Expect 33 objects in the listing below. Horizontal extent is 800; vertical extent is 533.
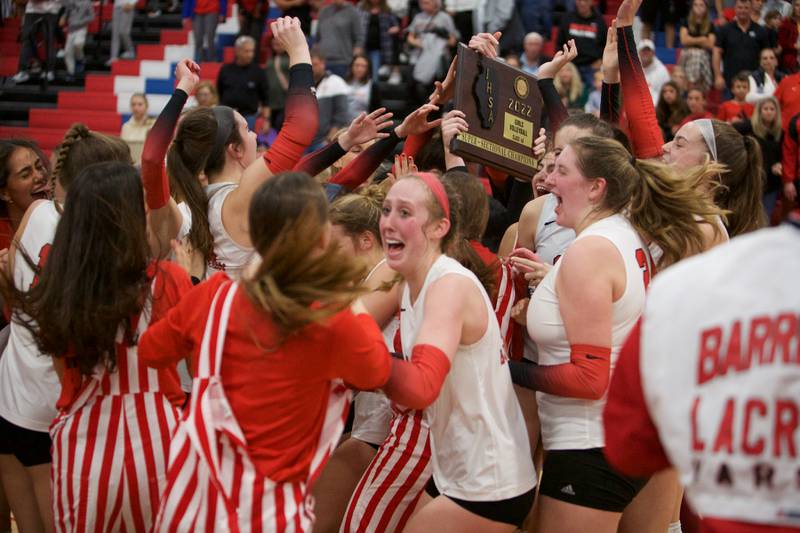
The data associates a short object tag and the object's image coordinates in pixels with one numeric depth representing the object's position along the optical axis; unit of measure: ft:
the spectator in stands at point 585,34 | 37.76
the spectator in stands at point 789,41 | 36.94
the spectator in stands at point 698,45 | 36.22
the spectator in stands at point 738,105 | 32.60
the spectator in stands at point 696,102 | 32.76
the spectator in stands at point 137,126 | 36.04
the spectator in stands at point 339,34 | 38.47
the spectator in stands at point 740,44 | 37.19
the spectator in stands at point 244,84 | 38.14
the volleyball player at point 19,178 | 13.04
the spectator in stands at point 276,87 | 38.93
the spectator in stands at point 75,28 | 44.21
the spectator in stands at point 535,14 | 39.68
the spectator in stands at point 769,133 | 29.73
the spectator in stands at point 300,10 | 41.42
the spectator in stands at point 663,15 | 42.01
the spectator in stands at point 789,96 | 31.81
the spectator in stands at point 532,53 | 35.86
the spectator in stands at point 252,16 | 42.57
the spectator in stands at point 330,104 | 35.99
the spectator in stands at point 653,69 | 35.27
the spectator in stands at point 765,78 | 33.34
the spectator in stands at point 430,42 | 36.50
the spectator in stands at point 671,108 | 31.78
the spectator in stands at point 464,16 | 38.86
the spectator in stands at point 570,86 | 34.78
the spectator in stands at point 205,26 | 42.94
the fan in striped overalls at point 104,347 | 9.12
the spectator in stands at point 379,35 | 39.68
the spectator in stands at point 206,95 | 34.22
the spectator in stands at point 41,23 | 42.06
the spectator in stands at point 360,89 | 36.40
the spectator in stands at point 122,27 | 46.03
